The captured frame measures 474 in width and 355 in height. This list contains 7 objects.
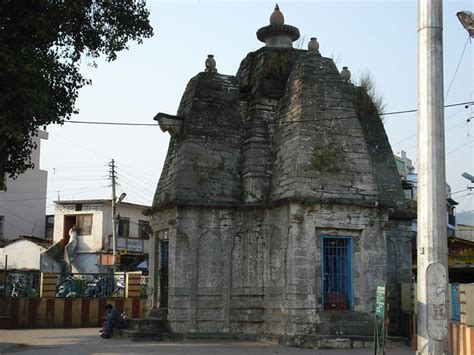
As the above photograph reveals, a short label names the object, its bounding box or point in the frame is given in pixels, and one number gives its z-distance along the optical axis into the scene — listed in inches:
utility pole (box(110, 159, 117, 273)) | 1389.0
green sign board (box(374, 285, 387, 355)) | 394.0
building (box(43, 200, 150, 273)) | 1646.2
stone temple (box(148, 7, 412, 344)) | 608.4
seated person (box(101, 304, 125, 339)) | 693.9
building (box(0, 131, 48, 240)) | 1788.9
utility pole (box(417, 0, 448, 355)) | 350.0
